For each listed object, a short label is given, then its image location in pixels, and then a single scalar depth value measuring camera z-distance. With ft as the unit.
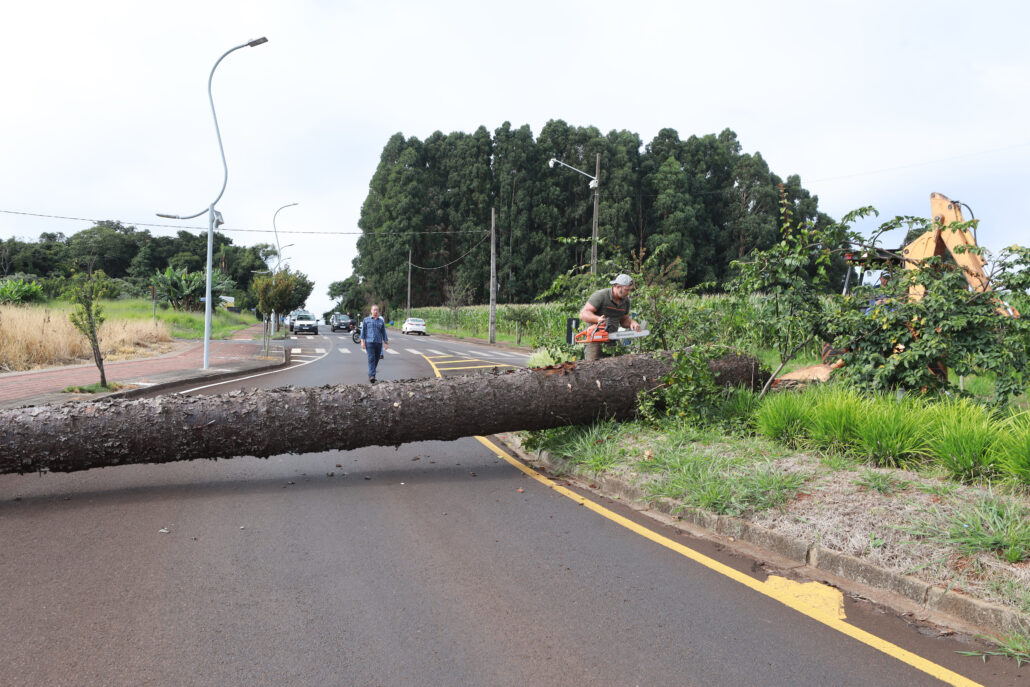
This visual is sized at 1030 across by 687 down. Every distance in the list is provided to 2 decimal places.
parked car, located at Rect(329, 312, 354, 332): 182.50
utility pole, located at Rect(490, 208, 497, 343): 118.52
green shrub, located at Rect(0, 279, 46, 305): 97.66
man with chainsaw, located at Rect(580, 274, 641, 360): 24.79
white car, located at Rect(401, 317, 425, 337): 161.89
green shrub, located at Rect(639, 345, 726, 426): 21.66
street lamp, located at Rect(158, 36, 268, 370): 56.29
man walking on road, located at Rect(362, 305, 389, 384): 43.88
